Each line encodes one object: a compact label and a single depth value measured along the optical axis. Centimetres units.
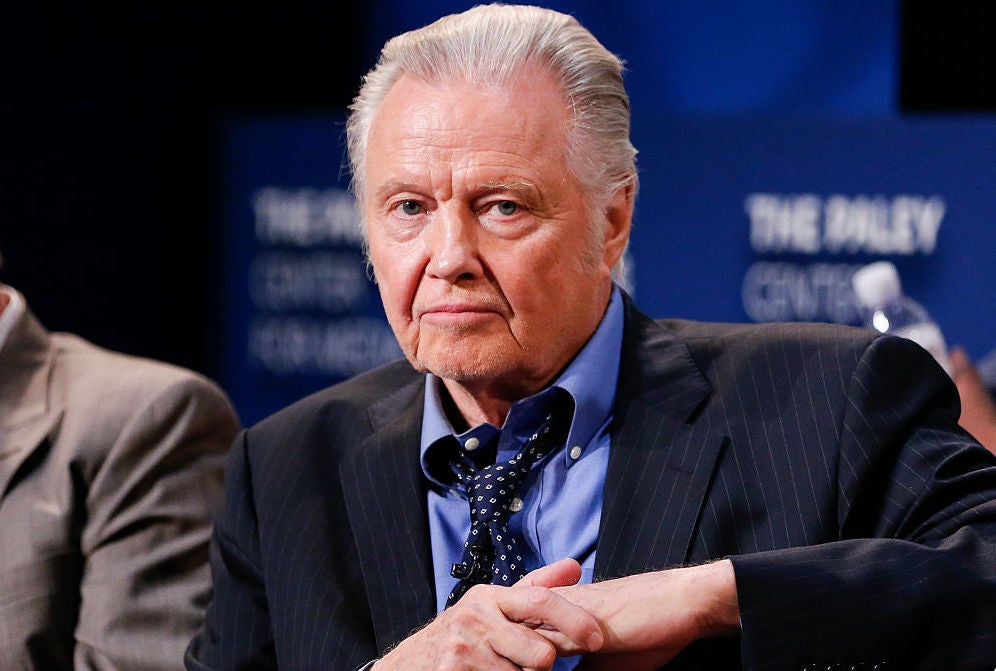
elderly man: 295
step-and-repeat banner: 692
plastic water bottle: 679
